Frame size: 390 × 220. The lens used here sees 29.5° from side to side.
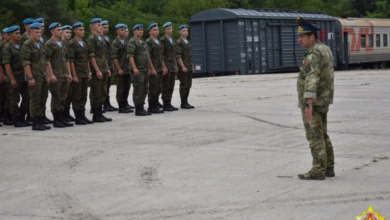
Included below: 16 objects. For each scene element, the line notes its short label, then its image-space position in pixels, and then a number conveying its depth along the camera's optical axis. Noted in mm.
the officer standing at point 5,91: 14180
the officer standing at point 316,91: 7852
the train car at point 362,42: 38562
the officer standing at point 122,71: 15961
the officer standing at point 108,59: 15711
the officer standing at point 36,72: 12656
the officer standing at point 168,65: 15814
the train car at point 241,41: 32250
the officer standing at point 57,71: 13031
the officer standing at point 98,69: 14039
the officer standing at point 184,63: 15977
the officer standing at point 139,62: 14805
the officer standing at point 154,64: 15375
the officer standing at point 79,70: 13734
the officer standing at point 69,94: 13742
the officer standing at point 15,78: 13469
